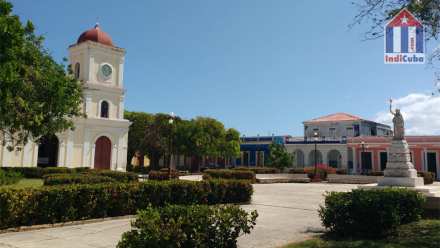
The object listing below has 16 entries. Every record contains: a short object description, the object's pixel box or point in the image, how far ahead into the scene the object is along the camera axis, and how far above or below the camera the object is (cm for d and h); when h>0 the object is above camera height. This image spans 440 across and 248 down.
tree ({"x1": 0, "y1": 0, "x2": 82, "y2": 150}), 1275 +318
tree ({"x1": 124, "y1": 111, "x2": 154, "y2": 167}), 5084 +408
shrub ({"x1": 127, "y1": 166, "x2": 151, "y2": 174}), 4803 -111
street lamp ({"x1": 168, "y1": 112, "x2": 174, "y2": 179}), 2290 +250
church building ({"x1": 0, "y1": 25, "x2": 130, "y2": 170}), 3572 +402
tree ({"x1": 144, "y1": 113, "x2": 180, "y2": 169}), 5034 +326
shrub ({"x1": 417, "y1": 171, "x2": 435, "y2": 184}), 3034 -79
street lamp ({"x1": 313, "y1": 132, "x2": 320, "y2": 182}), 3446 -112
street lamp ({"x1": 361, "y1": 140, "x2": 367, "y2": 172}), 5141 +98
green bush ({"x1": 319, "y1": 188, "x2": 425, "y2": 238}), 809 -97
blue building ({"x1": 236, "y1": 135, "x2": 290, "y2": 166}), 6188 +225
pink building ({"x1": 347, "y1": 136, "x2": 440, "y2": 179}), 4738 +180
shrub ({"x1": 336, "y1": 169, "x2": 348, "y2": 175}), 3947 -72
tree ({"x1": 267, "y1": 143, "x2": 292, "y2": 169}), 4941 +69
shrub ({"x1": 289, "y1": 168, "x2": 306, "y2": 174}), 3605 -67
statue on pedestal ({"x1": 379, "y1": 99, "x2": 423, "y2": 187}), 1525 +1
